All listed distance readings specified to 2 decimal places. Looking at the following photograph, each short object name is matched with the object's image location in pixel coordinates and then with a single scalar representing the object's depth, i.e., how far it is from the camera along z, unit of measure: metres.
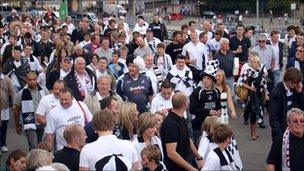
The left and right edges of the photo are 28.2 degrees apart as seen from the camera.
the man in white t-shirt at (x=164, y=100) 8.87
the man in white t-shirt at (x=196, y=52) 13.22
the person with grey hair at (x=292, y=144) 6.17
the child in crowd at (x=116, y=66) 11.69
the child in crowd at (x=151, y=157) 6.27
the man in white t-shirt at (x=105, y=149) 5.59
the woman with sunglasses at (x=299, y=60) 10.74
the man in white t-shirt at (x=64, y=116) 7.66
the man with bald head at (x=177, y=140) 6.73
